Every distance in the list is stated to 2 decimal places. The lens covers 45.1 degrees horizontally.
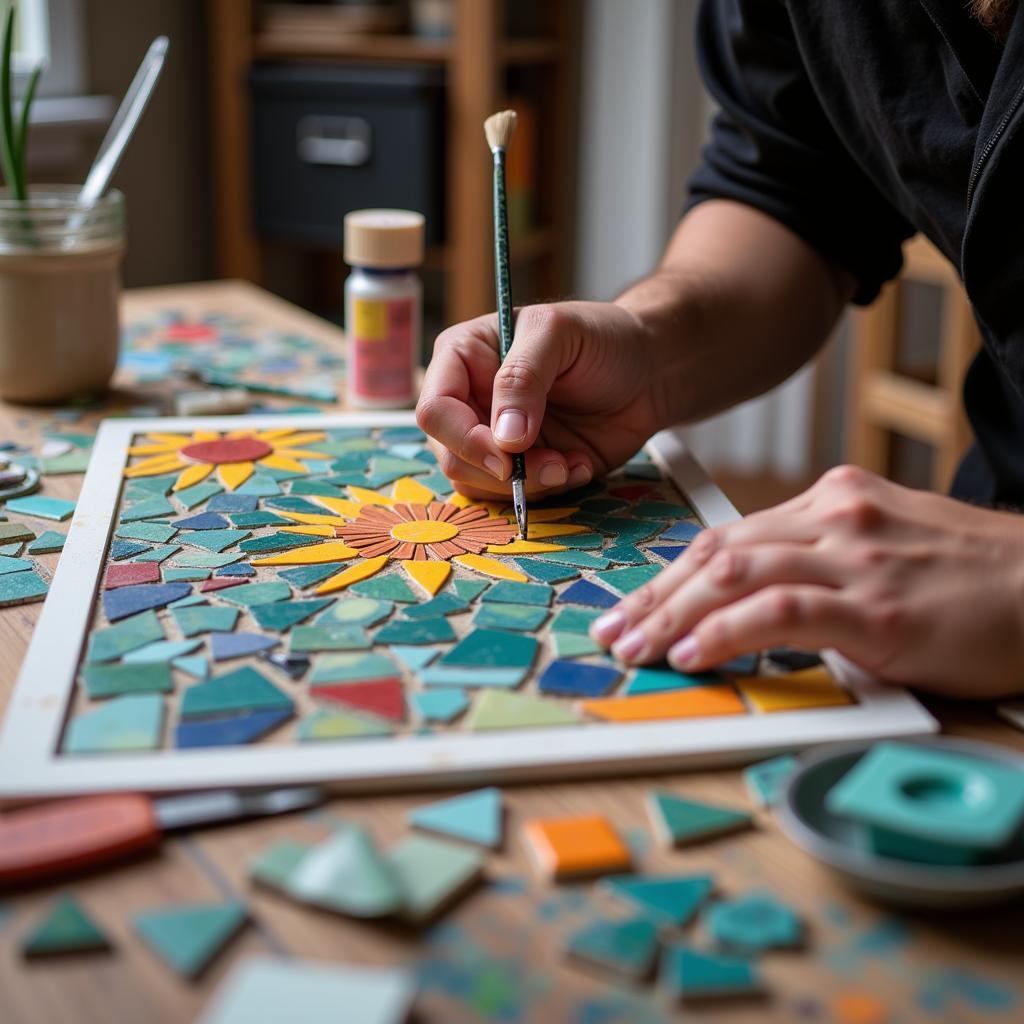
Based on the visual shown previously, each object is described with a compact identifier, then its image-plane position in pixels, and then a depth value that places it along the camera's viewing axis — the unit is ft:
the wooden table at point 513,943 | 1.27
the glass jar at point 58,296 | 3.26
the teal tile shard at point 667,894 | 1.39
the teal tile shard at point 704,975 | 1.28
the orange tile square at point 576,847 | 1.47
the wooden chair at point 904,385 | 6.35
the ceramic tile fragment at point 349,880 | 1.38
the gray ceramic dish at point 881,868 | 1.36
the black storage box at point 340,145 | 7.19
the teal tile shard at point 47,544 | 2.43
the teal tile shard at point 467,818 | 1.53
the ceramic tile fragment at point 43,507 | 2.60
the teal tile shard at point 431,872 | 1.40
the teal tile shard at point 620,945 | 1.31
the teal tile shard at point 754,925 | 1.36
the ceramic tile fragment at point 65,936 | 1.34
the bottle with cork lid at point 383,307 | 3.35
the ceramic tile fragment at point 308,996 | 1.21
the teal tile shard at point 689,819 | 1.54
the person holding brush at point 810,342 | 1.84
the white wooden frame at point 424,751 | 1.60
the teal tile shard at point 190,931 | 1.32
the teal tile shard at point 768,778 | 1.62
